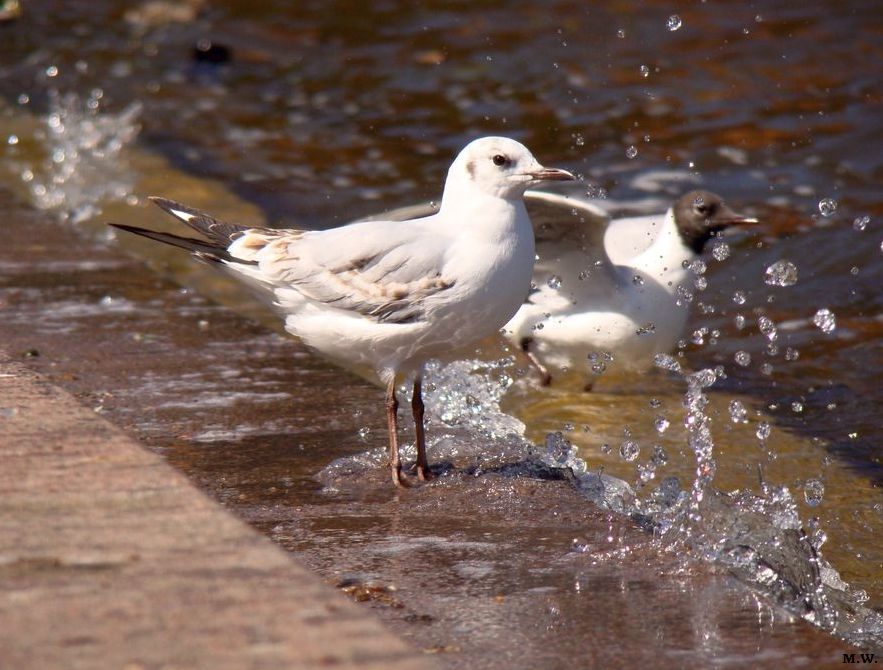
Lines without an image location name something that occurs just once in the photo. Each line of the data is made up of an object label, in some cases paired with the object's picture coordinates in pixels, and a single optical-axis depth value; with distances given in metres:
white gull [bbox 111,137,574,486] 7.86
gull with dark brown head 11.38
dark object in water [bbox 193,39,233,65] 24.72
